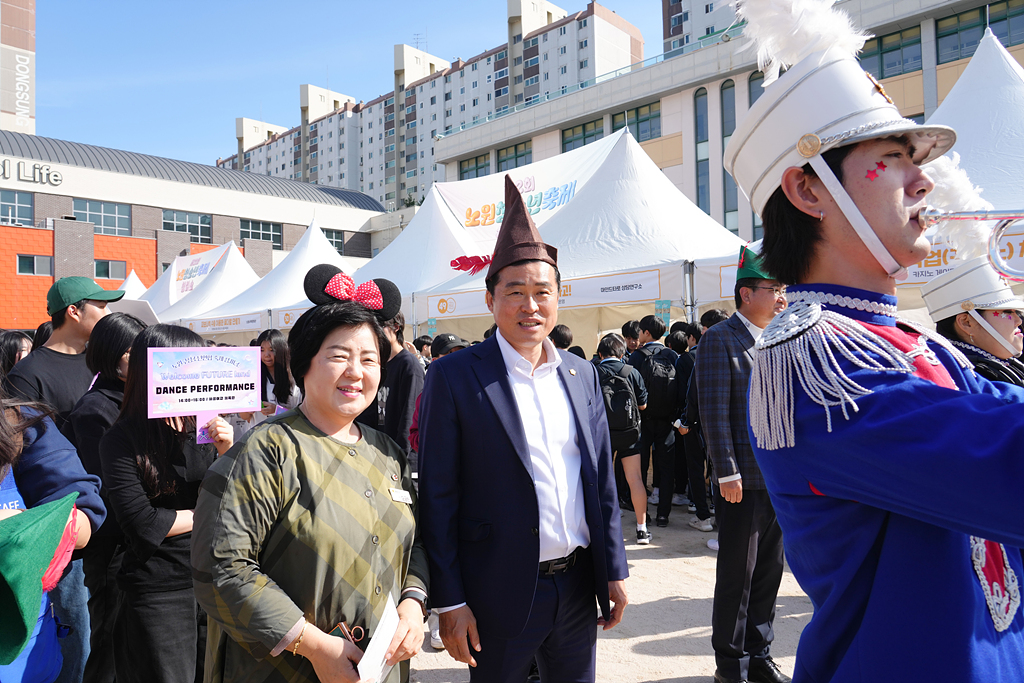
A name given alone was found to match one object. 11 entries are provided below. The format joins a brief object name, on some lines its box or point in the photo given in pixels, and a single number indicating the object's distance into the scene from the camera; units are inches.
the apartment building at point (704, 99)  847.7
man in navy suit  75.1
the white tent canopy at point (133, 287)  803.3
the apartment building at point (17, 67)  1982.0
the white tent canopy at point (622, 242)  289.3
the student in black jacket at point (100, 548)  94.4
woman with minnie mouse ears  57.4
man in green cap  132.3
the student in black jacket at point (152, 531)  84.3
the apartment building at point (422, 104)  2127.2
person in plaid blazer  117.6
